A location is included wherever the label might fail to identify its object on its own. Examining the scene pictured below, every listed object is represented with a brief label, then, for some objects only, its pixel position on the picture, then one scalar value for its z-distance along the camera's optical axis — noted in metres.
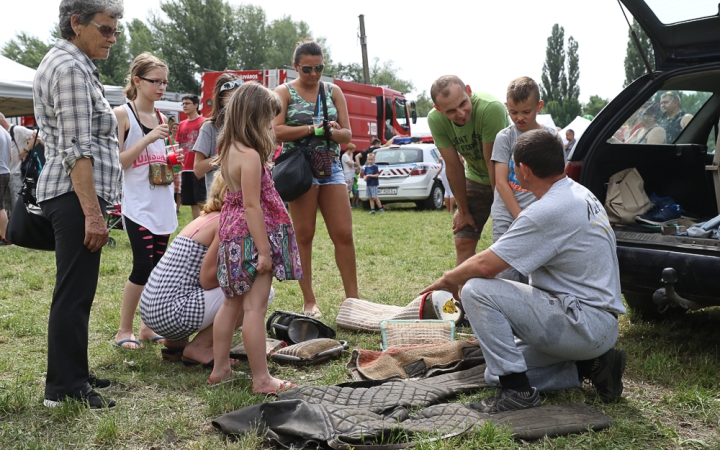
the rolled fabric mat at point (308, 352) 4.01
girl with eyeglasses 4.40
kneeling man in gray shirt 3.07
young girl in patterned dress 3.45
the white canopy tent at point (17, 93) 11.23
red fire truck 17.09
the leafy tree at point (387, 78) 87.56
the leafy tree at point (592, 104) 86.06
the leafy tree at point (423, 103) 94.81
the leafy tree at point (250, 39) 62.91
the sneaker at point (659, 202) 4.74
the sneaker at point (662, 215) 4.51
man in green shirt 4.46
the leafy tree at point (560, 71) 81.94
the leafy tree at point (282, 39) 62.66
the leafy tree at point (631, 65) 65.88
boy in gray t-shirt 4.18
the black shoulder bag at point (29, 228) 3.26
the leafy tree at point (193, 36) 57.75
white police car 16.16
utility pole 31.84
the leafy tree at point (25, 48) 58.97
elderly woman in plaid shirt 3.12
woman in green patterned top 4.85
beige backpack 4.49
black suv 3.61
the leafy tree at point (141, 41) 60.02
